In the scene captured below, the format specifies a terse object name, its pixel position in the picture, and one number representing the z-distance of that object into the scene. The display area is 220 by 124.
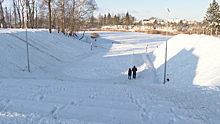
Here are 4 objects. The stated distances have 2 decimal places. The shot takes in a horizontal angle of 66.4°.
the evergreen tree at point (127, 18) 124.19
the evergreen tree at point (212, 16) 42.87
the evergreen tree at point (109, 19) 137.51
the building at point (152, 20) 153.38
